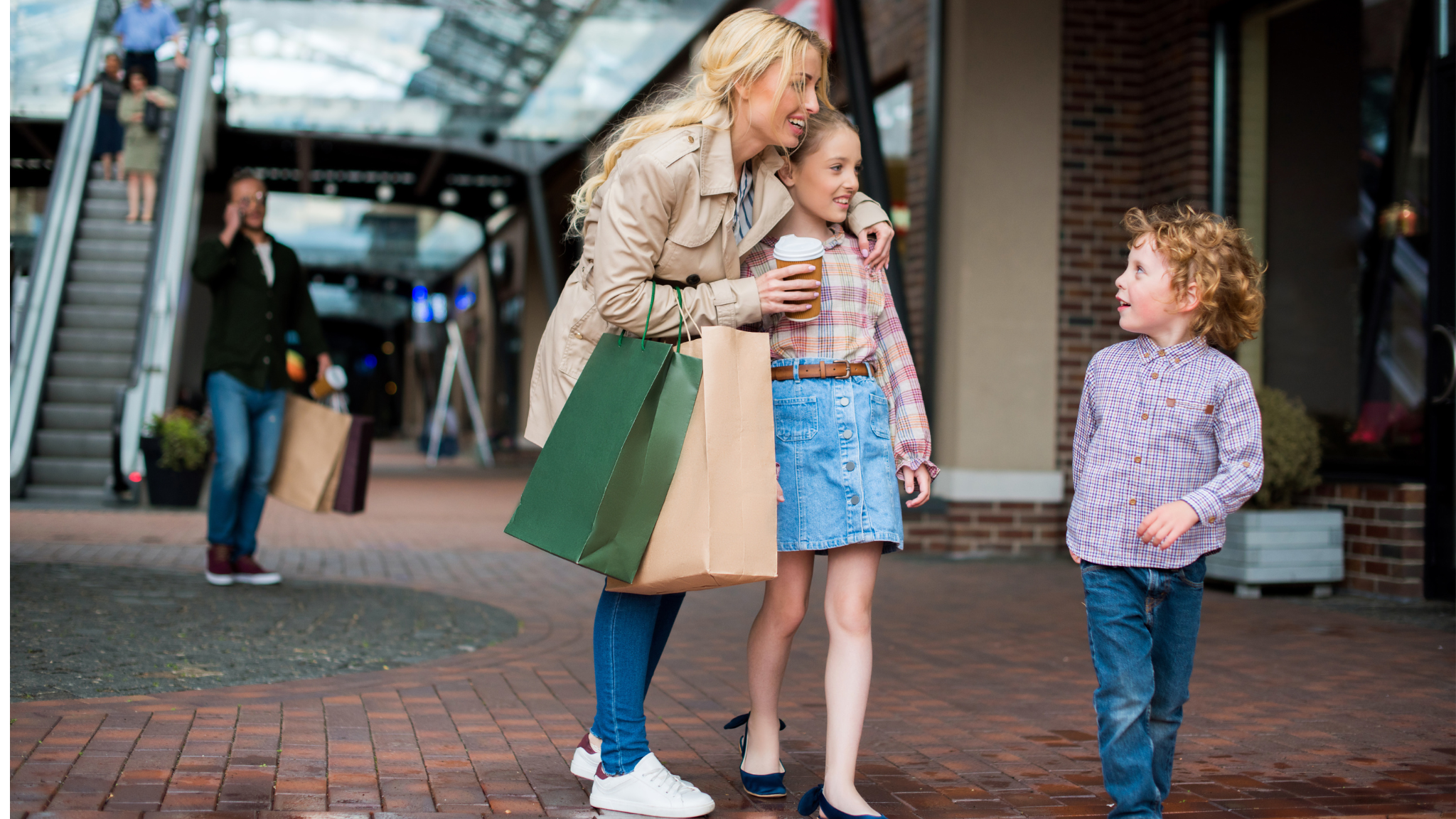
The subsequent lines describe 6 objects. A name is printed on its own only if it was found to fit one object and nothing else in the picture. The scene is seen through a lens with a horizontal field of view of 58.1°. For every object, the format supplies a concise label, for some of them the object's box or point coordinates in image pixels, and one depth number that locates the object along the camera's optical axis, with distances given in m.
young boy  2.67
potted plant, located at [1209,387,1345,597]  6.60
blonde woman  2.63
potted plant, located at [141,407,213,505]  10.59
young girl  2.77
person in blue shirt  14.55
